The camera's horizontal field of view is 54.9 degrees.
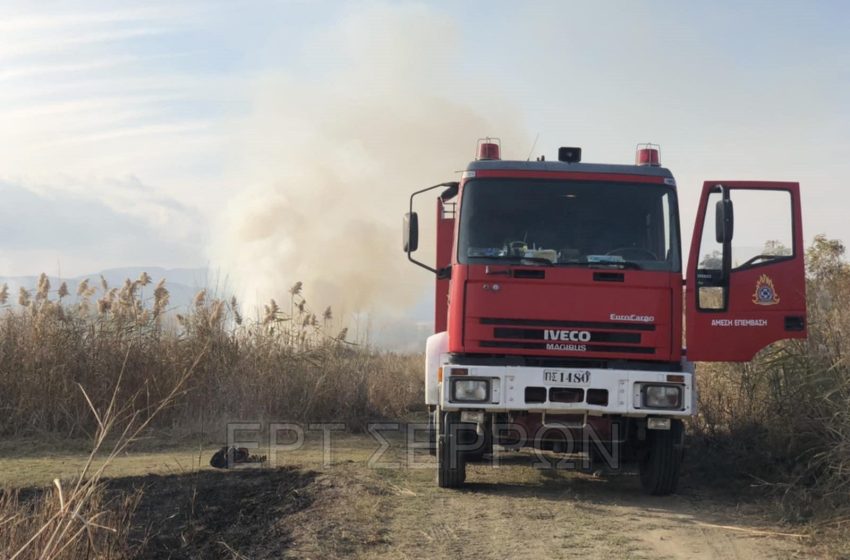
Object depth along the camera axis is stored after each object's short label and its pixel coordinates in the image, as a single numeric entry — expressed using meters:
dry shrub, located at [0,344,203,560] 4.26
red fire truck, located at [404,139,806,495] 7.38
